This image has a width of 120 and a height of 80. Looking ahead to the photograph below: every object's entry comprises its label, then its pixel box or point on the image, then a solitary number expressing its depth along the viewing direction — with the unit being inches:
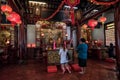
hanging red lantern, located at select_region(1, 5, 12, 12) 142.0
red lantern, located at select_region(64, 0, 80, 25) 113.0
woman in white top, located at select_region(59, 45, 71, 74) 128.6
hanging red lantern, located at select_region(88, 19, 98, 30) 218.1
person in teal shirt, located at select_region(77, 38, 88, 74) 123.7
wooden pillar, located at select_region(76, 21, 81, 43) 264.1
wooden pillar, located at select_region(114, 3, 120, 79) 129.4
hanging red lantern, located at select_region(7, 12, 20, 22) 153.3
